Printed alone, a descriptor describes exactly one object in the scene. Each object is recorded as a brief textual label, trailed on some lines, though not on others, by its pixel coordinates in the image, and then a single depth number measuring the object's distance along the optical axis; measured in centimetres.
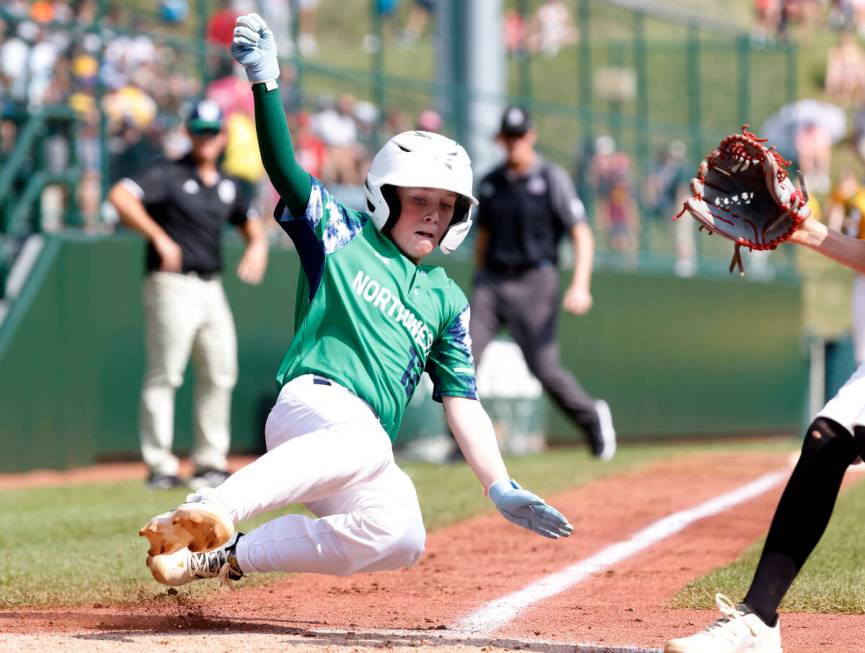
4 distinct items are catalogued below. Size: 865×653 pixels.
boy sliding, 927
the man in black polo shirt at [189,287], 1928
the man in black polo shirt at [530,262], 2181
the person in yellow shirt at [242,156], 2606
